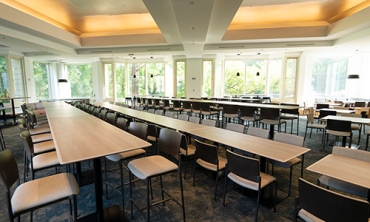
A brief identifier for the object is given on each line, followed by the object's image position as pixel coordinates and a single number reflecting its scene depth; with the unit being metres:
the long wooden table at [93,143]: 1.76
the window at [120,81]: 12.74
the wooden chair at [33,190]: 1.46
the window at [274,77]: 11.02
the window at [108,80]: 12.48
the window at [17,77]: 9.74
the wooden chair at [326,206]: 1.20
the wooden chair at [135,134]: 2.47
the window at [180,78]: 11.59
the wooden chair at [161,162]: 1.97
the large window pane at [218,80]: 11.55
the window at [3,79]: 9.18
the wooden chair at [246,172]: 1.91
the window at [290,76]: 10.52
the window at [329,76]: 10.51
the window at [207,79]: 11.34
